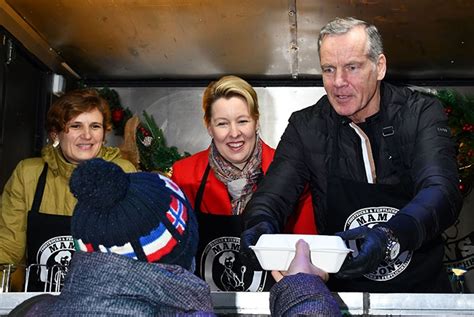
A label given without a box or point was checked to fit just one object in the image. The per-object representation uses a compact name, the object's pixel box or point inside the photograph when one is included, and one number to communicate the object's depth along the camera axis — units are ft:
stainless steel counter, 4.46
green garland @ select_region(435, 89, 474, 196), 13.61
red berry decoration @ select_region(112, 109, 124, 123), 14.24
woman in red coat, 8.38
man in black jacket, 6.73
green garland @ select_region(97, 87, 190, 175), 13.97
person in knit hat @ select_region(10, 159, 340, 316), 3.48
